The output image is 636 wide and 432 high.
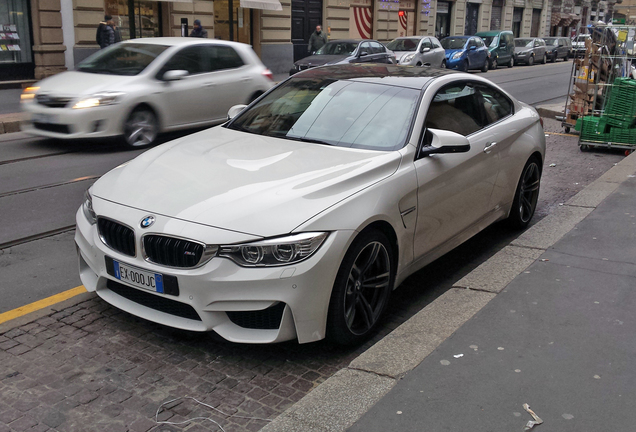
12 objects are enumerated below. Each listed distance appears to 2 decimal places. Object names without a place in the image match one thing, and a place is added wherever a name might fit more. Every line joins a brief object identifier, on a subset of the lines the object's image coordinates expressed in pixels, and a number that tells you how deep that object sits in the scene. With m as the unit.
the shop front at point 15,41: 17.64
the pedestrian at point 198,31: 20.77
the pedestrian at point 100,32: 18.48
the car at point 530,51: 37.19
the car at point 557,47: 40.84
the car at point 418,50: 25.56
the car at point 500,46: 33.69
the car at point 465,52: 28.88
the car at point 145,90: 9.50
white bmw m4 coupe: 3.46
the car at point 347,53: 20.86
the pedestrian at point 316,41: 24.95
